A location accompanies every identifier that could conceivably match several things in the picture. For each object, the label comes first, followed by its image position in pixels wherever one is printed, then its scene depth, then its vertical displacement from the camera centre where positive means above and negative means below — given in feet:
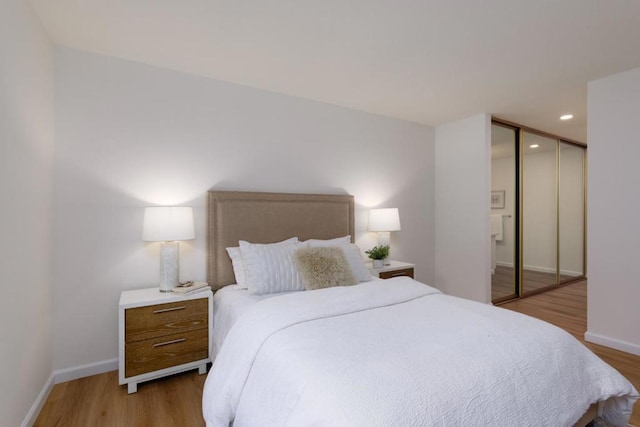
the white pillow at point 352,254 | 9.21 -1.25
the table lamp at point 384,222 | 11.62 -0.31
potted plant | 11.22 -1.49
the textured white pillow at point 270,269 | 7.91 -1.45
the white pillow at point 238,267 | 8.42 -1.49
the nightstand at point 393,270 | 10.95 -2.03
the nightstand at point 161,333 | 6.94 -2.82
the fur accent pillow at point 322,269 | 7.92 -1.43
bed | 3.56 -2.03
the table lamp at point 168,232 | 7.61 -0.47
